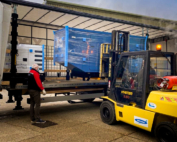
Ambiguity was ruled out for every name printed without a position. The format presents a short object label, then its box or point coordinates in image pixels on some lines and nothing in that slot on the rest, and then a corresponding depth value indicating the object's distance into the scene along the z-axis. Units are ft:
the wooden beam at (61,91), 16.80
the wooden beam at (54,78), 20.11
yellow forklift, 9.96
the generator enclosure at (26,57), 15.70
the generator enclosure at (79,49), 17.62
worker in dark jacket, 14.25
